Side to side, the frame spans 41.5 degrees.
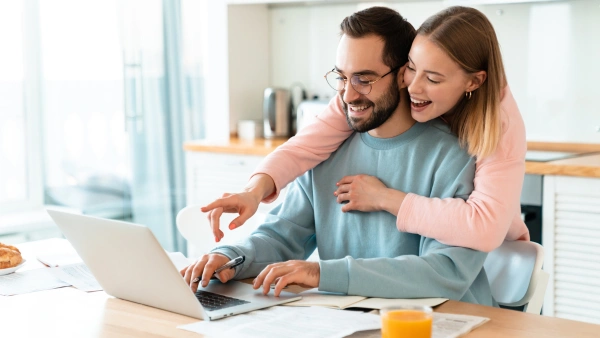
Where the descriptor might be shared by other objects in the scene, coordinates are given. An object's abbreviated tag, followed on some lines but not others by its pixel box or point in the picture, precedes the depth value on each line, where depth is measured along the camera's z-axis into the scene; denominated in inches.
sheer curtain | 142.7
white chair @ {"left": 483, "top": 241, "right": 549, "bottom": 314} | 62.8
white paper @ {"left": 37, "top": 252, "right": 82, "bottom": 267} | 68.5
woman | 57.9
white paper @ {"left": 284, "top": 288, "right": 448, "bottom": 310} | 53.7
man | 56.2
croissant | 64.9
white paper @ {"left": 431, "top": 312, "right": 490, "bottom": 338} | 47.9
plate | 64.7
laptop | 51.1
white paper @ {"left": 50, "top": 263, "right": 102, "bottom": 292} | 61.4
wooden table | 49.4
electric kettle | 145.3
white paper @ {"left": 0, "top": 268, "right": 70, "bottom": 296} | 60.6
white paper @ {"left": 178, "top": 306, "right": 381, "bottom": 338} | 48.1
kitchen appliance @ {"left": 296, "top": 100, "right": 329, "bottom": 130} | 135.6
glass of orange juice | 43.4
